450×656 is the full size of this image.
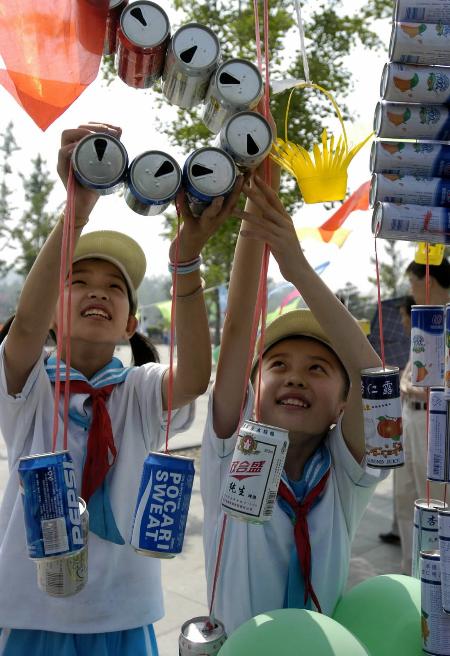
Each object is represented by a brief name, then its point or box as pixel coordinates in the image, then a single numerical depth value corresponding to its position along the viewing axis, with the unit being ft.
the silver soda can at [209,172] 3.89
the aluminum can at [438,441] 4.08
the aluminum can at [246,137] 3.94
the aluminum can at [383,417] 4.26
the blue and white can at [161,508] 3.99
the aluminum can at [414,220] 4.12
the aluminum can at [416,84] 4.10
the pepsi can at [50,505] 3.67
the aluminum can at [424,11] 3.99
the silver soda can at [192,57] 4.01
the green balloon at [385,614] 4.35
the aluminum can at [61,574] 3.96
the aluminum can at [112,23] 4.20
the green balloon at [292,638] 3.72
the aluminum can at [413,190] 4.14
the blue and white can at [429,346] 4.50
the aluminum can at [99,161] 3.81
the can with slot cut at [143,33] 3.96
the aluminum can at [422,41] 4.02
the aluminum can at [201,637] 3.90
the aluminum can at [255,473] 3.91
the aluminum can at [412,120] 4.17
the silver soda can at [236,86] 4.02
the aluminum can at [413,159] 4.17
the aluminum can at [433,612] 3.99
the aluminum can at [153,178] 3.84
